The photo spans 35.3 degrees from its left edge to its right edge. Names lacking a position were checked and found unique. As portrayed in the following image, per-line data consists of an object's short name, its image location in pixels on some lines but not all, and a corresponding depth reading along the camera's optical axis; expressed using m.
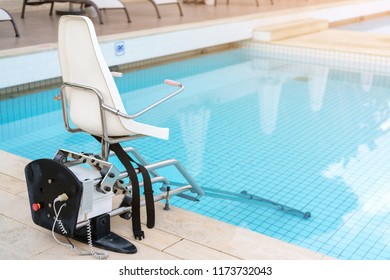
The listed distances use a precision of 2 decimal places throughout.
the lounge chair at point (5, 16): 5.70
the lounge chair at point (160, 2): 7.34
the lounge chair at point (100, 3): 6.55
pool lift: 2.28
